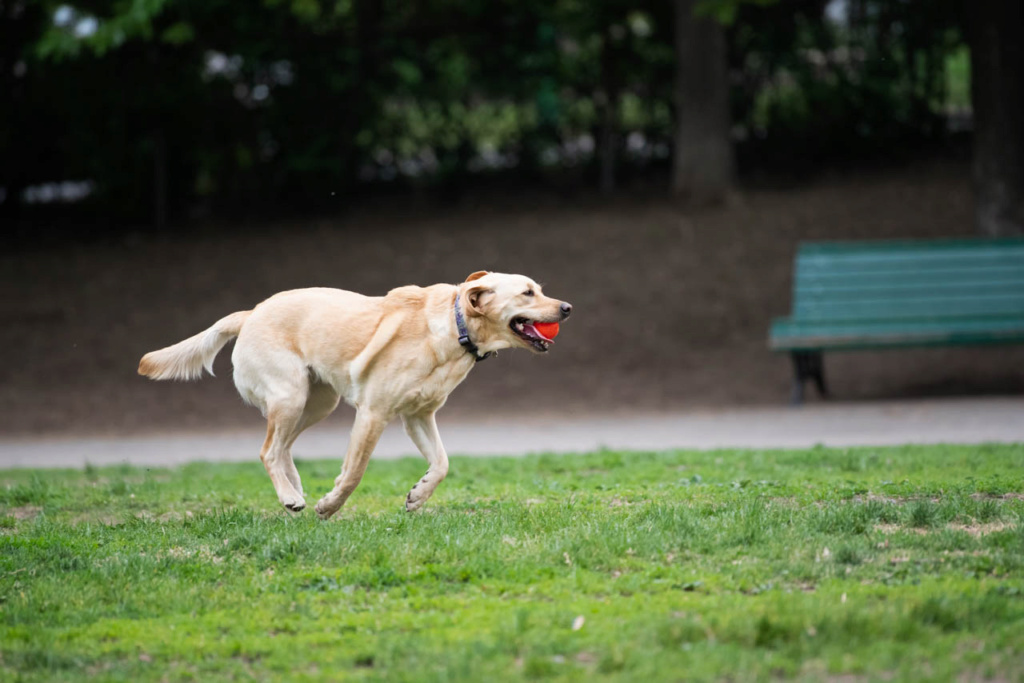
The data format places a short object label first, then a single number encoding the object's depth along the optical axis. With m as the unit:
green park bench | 24.86
